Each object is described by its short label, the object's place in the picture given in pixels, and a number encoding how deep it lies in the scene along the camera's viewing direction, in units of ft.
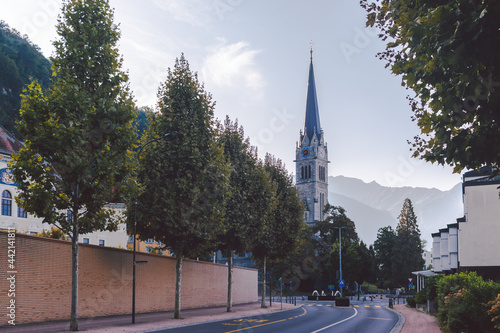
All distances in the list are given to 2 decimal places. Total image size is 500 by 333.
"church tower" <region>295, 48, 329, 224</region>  488.19
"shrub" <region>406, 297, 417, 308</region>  164.70
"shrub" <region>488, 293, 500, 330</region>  50.31
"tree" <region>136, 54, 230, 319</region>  96.02
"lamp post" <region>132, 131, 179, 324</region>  82.42
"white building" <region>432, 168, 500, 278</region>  136.26
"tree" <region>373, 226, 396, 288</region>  392.18
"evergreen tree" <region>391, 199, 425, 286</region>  351.87
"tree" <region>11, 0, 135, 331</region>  68.85
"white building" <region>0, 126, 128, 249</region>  163.53
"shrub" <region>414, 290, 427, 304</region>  140.46
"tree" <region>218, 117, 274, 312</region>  128.88
